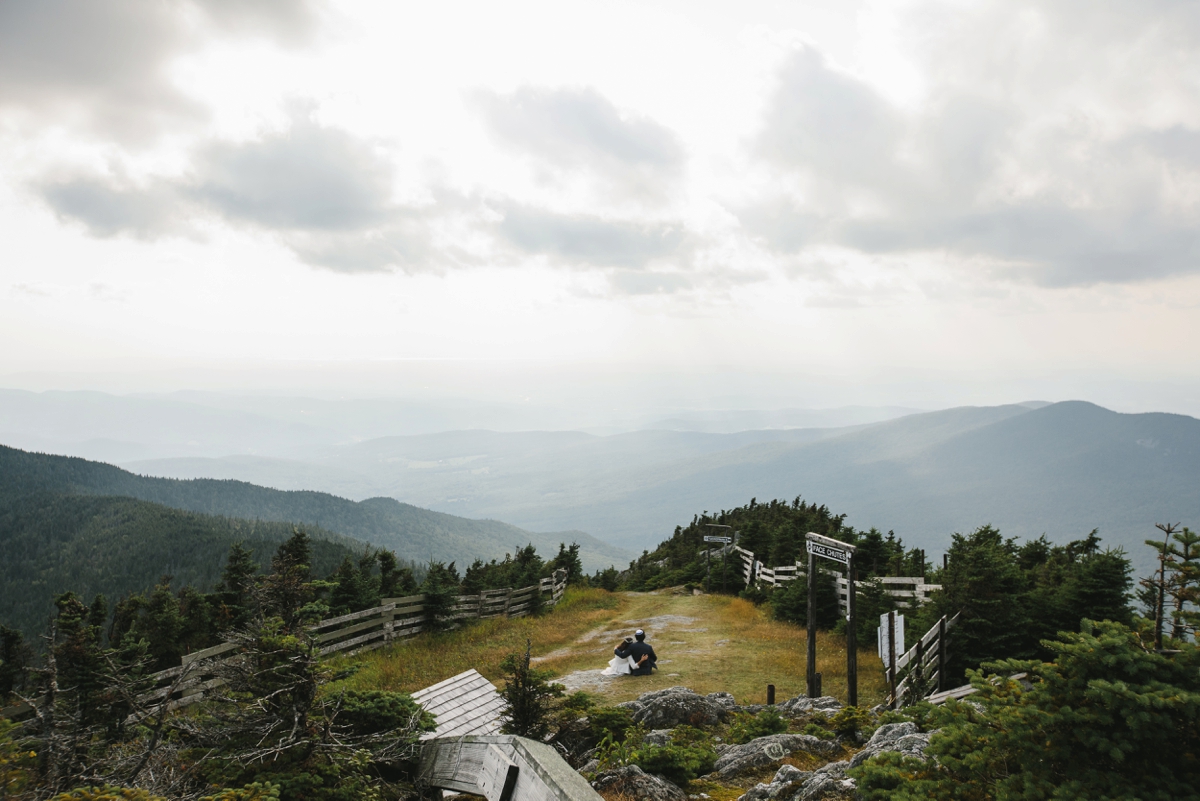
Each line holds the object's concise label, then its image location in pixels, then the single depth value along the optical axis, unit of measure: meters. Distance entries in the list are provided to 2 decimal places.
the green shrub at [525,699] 6.64
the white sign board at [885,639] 9.87
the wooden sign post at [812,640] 10.37
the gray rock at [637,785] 5.53
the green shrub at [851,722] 7.77
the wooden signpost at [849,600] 9.68
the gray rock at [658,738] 7.43
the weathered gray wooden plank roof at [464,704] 6.66
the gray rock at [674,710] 8.56
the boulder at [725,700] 9.59
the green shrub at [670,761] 6.09
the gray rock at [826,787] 5.04
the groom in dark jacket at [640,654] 12.91
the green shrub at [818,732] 7.51
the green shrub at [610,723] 7.55
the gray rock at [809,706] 9.09
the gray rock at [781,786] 5.36
